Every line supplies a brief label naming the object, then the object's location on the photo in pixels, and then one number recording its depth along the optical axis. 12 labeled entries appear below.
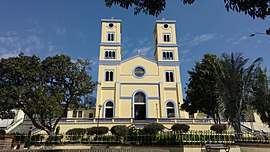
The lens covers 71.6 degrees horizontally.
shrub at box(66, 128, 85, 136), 15.99
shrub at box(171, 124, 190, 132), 18.92
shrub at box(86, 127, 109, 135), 16.25
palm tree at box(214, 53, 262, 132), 11.77
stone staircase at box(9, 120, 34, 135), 26.18
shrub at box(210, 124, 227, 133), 18.34
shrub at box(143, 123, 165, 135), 15.59
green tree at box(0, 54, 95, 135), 13.43
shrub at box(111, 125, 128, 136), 13.70
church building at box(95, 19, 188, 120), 28.59
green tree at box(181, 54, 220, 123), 19.97
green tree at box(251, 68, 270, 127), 12.82
